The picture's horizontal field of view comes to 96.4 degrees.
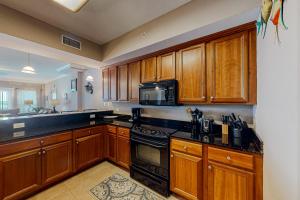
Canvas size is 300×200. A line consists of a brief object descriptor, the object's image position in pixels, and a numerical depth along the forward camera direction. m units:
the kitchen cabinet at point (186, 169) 1.66
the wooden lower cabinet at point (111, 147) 2.71
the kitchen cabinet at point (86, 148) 2.39
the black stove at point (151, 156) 1.92
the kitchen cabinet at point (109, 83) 3.18
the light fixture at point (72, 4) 1.21
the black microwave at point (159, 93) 2.13
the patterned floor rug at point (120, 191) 1.89
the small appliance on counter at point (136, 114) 2.96
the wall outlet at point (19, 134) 1.83
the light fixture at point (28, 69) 3.71
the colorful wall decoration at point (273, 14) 0.75
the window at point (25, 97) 7.62
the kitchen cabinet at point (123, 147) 2.48
